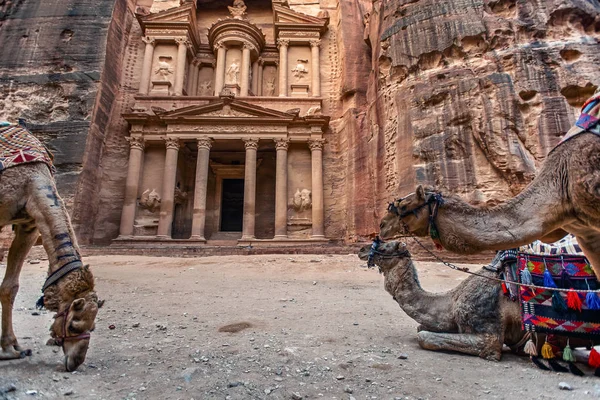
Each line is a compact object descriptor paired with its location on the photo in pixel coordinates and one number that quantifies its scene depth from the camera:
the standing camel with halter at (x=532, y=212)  2.67
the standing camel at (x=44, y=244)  2.88
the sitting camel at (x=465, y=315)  3.73
